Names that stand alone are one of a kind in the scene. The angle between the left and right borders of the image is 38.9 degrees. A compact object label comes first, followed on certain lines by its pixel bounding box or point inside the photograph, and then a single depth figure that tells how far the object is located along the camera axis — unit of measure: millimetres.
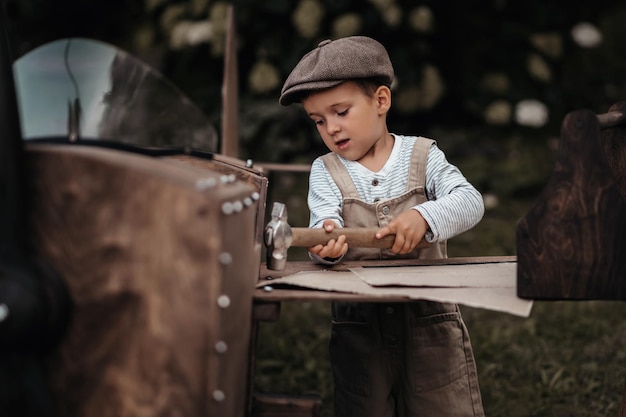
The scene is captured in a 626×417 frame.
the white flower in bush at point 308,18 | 6828
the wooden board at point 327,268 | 1888
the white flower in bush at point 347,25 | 6730
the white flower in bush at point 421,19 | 6918
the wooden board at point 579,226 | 1903
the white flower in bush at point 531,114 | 7289
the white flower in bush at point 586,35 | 7566
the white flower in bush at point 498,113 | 7312
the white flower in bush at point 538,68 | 7512
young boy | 2385
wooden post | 3639
